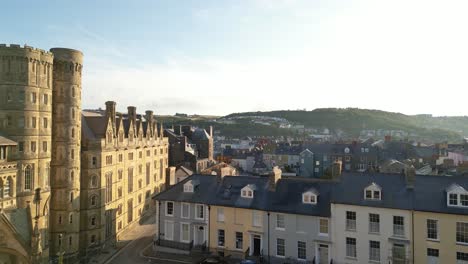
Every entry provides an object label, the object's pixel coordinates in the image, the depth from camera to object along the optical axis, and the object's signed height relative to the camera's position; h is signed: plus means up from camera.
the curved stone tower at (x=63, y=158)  43.50 -3.29
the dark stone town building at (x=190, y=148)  87.00 -4.38
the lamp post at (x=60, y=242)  41.75 -13.16
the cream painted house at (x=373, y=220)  34.50 -8.55
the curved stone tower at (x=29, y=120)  38.50 +1.05
